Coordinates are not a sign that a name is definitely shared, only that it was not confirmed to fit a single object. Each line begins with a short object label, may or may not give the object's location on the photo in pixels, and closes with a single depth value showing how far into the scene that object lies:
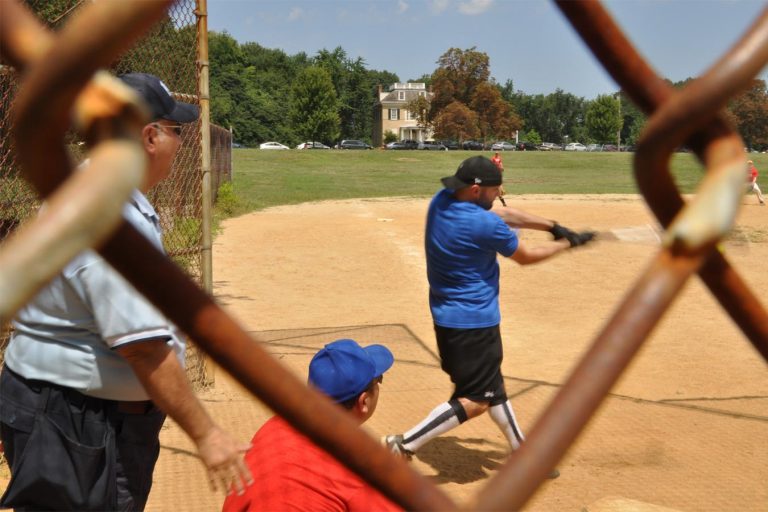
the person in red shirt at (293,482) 2.39
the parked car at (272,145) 75.62
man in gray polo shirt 2.17
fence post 5.46
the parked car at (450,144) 74.19
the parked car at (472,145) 73.25
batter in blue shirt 4.63
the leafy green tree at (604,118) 77.31
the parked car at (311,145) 78.25
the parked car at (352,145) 80.56
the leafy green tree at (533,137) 88.25
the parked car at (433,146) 71.56
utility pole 75.16
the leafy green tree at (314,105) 77.00
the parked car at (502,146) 75.12
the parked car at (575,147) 81.19
